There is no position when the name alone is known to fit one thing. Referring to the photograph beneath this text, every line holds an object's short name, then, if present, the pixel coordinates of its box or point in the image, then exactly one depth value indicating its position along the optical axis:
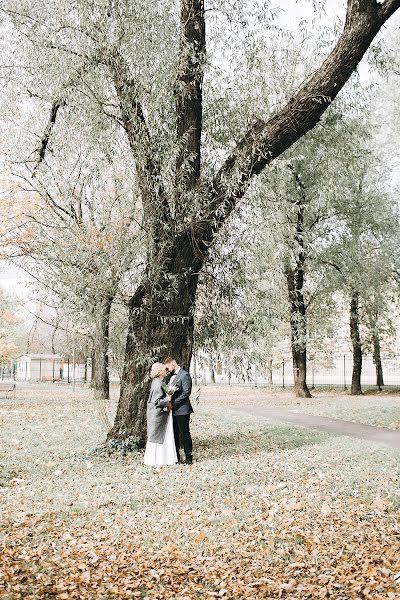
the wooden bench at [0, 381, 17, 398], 29.11
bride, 10.48
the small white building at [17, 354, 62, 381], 67.89
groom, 10.56
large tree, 10.78
